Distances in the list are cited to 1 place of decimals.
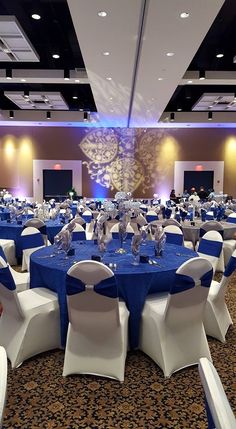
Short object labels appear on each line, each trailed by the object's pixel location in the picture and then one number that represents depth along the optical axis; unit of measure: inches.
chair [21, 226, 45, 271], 180.7
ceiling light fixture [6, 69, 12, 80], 399.9
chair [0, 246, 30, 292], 152.1
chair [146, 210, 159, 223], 331.0
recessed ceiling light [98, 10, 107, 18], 216.5
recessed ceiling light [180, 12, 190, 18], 215.3
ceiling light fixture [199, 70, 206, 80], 386.3
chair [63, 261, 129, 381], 104.2
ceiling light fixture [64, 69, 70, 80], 397.5
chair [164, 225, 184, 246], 199.1
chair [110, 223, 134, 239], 208.0
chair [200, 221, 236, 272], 235.9
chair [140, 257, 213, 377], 109.0
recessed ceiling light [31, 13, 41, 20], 275.7
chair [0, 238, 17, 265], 242.5
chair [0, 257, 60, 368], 116.7
